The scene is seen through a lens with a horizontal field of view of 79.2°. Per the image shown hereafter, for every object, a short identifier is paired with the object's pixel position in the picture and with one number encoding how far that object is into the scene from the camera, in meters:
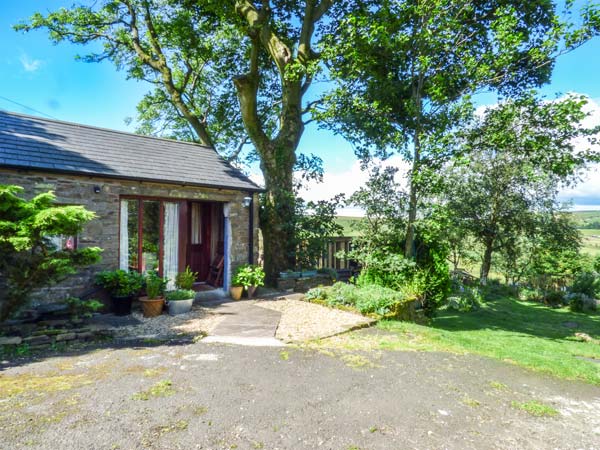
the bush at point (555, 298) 16.25
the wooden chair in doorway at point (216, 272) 11.10
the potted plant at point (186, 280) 8.94
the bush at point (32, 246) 5.44
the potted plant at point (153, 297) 7.71
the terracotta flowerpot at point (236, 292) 9.92
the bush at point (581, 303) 15.16
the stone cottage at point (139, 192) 7.56
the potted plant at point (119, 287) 7.67
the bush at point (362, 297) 8.07
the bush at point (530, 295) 17.06
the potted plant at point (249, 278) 9.98
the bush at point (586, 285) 15.96
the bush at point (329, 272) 12.31
